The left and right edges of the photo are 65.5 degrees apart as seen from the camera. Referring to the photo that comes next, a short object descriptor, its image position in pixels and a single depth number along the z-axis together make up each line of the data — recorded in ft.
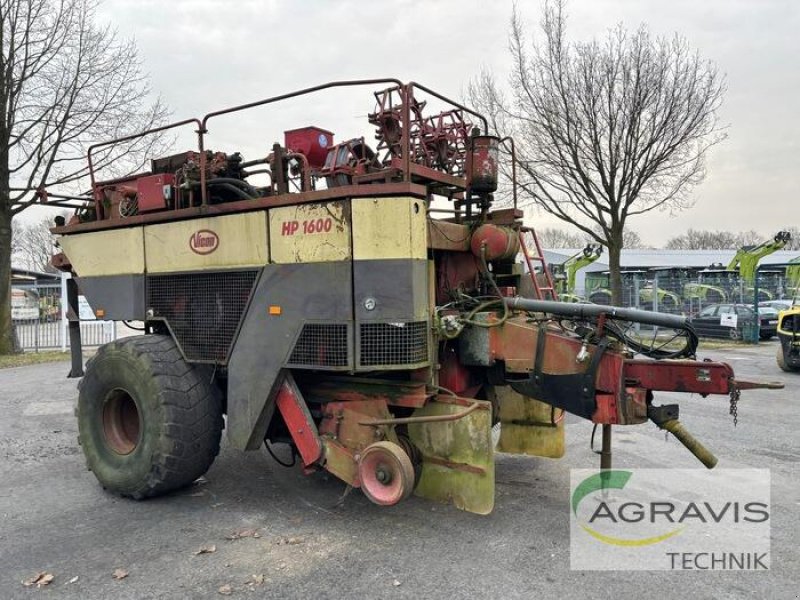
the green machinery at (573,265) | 70.90
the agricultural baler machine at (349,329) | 13.52
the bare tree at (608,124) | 49.08
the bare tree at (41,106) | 49.88
